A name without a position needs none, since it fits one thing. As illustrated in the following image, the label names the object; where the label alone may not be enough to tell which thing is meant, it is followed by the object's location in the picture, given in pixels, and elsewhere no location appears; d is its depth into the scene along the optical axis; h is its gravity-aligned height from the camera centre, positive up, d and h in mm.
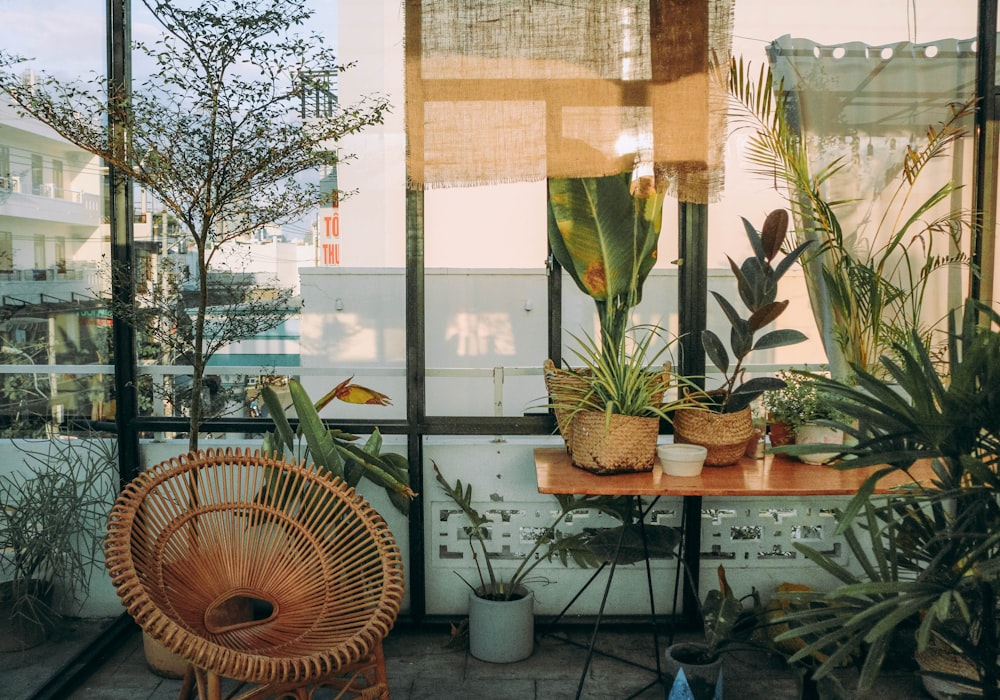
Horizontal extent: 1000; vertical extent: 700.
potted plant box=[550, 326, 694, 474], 2875 -368
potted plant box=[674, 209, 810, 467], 2980 -147
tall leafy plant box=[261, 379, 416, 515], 3041 -517
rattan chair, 2402 -798
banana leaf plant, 3137 +210
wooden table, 2736 -584
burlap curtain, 3336 +823
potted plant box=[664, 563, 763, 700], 2834 -1185
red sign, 3492 +243
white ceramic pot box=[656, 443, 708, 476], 2875 -520
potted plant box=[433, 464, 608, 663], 3287 -1134
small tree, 2900 +581
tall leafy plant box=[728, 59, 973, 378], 3271 +245
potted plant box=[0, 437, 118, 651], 2854 -793
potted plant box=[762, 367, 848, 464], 3141 -428
